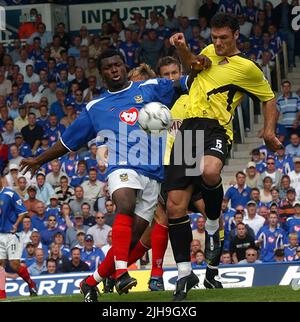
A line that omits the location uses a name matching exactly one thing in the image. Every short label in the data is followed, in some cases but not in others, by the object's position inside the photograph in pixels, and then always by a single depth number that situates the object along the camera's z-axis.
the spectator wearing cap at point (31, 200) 20.72
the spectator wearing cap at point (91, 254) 18.67
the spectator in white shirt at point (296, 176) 19.30
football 10.21
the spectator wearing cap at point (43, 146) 22.34
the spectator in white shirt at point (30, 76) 24.66
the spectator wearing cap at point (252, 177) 19.75
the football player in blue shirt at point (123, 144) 10.21
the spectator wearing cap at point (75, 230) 19.65
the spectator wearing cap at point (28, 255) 19.28
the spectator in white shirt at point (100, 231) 19.30
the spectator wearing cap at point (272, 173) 19.56
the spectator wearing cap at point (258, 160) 19.98
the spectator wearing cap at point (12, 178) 21.62
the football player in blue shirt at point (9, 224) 16.30
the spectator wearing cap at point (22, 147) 22.55
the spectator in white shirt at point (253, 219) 18.69
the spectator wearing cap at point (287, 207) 18.69
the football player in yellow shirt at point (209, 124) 10.39
